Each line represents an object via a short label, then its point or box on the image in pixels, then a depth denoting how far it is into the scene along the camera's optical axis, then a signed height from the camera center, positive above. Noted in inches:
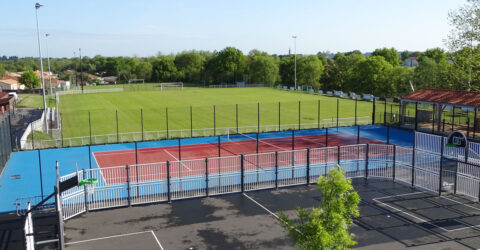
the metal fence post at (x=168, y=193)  701.8 -200.9
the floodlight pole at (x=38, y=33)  1306.0 +161.9
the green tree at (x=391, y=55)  4136.3 +218.0
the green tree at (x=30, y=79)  4025.6 +9.3
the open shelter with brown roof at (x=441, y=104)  1272.1 -91.8
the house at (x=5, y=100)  1685.2 -81.7
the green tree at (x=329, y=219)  350.3 -125.1
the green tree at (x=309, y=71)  3769.7 +55.6
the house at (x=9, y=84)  4236.7 -41.5
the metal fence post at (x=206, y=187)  733.5 -196.9
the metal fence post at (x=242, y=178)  748.7 -186.4
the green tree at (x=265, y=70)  4195.4 +76.6
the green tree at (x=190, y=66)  5162.4 +157.9
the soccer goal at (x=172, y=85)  4098.2 -70.2
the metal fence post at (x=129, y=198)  682.0 -203.9
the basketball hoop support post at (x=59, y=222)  442.0 -154.9
